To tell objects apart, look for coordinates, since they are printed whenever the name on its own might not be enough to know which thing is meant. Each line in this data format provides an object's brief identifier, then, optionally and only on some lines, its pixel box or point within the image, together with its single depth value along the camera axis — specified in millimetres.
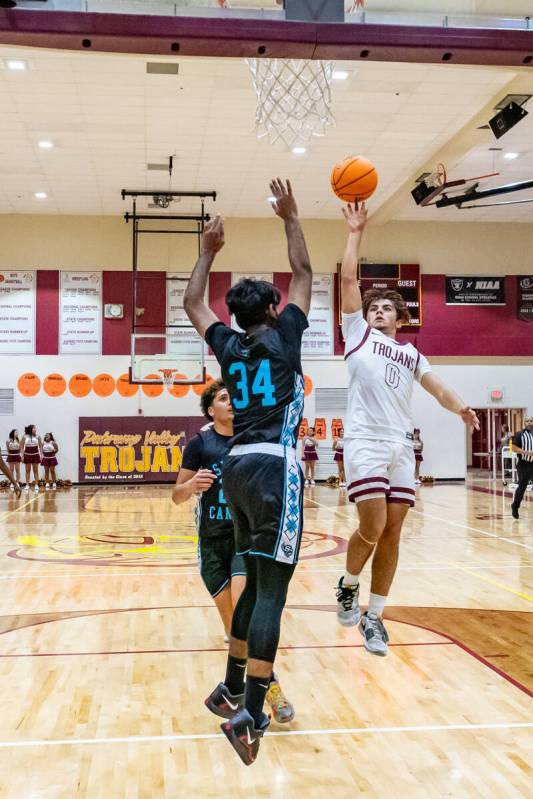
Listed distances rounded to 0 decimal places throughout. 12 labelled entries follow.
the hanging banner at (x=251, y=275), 23531
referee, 14164
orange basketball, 5035
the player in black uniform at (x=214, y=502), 4762
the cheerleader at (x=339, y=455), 22578
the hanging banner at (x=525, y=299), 24500
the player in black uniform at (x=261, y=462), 3252
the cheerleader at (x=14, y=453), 21641
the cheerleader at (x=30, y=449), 21906
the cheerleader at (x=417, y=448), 23312
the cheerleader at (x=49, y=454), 22188
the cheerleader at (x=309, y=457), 22797
